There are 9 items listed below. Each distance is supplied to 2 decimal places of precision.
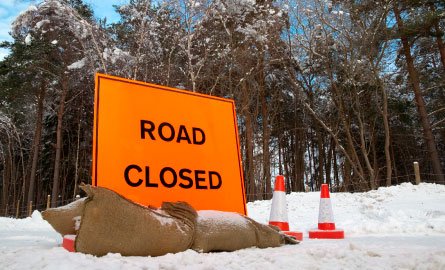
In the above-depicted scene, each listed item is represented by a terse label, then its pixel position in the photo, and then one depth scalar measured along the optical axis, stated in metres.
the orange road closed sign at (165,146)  3.45
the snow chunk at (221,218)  3.12
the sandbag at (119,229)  2.57
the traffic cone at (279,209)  4.75
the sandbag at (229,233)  3.02
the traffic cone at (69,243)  2.88
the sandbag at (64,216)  3.52
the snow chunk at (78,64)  17.85
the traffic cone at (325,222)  4.78
